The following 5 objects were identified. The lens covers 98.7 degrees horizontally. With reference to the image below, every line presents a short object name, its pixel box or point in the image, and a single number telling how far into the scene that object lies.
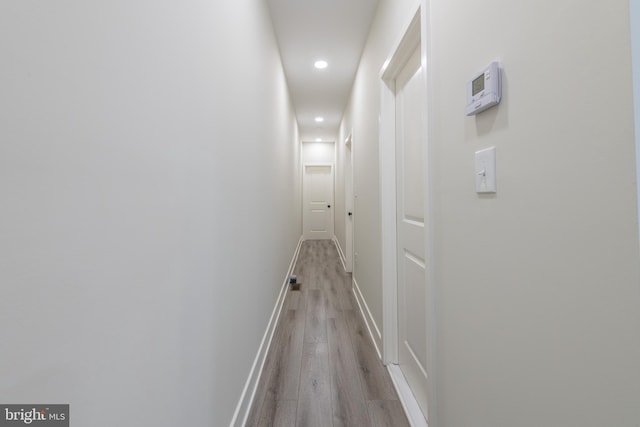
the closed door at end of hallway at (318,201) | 7.50
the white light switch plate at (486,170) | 0.79
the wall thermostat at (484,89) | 0.75
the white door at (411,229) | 1.51
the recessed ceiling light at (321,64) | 3.23
